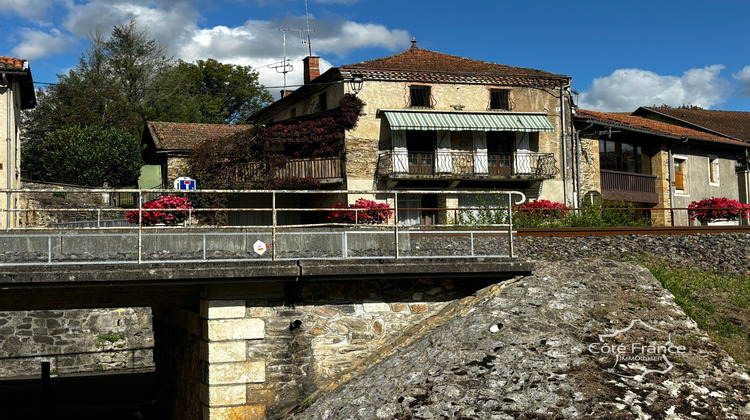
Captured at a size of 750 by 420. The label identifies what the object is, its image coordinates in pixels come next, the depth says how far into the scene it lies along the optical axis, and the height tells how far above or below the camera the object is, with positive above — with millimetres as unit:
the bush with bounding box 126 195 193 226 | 16250 +429
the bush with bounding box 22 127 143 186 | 34812 +3590
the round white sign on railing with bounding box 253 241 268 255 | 11484 -237
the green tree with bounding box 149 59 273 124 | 52938 +10152
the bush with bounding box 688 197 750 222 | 19523 +255
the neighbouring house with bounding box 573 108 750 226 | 31484 +2575
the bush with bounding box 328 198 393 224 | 17875 +294
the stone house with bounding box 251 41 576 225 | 29172 +3722
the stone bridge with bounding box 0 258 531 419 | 10914 -1128
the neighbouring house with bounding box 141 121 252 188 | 34625 +4318
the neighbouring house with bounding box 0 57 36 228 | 22906 +3978
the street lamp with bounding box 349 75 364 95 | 29078 +5468
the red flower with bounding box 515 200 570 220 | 18828 +327
